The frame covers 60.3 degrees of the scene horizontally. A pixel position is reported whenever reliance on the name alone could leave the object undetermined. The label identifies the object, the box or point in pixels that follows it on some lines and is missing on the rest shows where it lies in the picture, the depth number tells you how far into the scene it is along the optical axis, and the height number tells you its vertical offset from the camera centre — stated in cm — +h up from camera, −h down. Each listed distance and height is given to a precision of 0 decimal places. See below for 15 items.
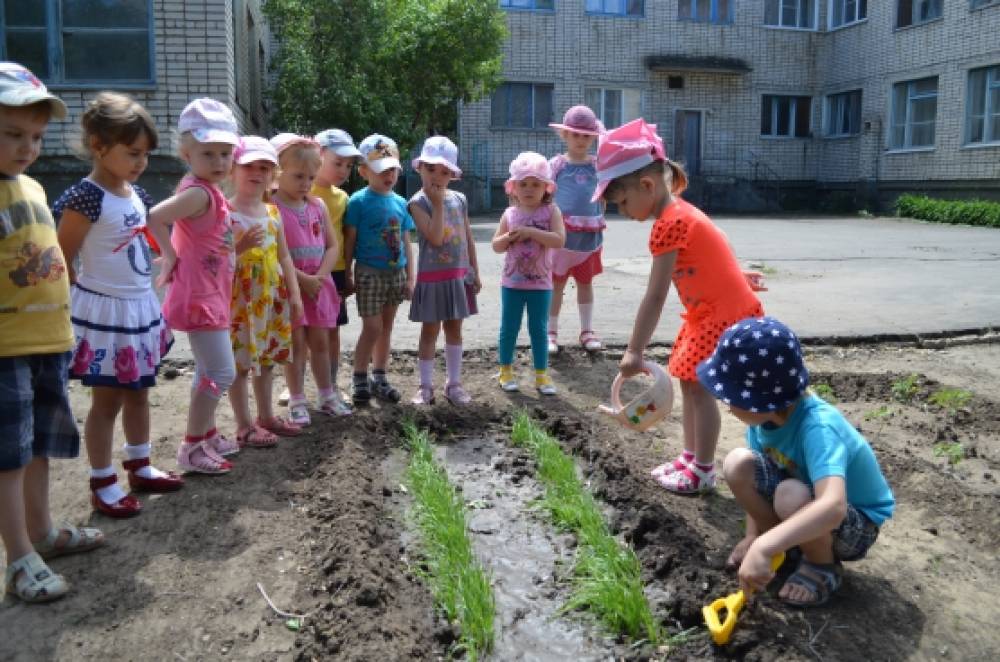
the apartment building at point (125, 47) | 1144 +202
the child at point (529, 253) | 542 -33
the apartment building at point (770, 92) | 2348 +341
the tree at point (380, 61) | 1741 +307
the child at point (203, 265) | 386 -29
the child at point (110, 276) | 334 -30
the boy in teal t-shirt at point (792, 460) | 273 -84
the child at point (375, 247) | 516 -27
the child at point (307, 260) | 467 -33
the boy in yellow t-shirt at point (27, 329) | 282 -43
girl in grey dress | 510 -37
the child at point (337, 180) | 509 +12
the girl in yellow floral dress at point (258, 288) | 428 -45
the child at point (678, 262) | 369 -25
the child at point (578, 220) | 655 -14
